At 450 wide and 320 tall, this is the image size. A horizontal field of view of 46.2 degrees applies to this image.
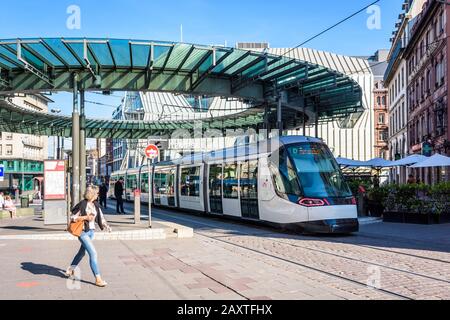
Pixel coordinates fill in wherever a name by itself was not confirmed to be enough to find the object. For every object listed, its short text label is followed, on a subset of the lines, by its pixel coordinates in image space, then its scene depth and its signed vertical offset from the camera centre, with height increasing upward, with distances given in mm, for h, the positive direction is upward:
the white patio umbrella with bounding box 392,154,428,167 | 26562 +960
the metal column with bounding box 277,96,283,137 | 22544 +2697
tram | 15438 -211
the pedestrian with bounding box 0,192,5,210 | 25641 -925
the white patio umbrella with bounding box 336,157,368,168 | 29172 +925
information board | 16844 +26
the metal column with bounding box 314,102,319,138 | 25828 +3507
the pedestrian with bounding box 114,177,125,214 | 26203 -585
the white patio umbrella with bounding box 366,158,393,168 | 28234 +884
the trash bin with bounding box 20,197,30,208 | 33750 -1288
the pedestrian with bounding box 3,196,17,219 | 24531 -1165
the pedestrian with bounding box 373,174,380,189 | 24091 -181
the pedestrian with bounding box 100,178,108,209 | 32356 -655
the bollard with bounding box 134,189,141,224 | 17688 -923
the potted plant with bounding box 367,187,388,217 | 22375 -903
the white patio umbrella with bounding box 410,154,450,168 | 23406 +796
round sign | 17375 +996
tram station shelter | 17625 +4183
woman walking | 8242 -659
